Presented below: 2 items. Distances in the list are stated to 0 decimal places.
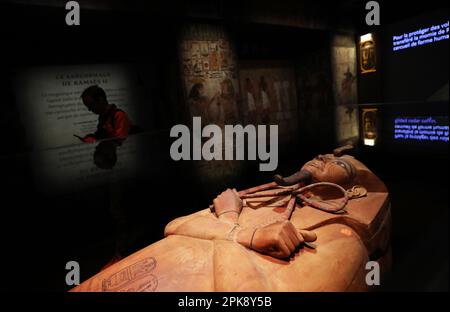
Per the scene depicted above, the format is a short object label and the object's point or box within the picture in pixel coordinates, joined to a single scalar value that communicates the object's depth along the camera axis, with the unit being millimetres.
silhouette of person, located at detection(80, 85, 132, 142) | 3669
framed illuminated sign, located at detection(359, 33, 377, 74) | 3613
